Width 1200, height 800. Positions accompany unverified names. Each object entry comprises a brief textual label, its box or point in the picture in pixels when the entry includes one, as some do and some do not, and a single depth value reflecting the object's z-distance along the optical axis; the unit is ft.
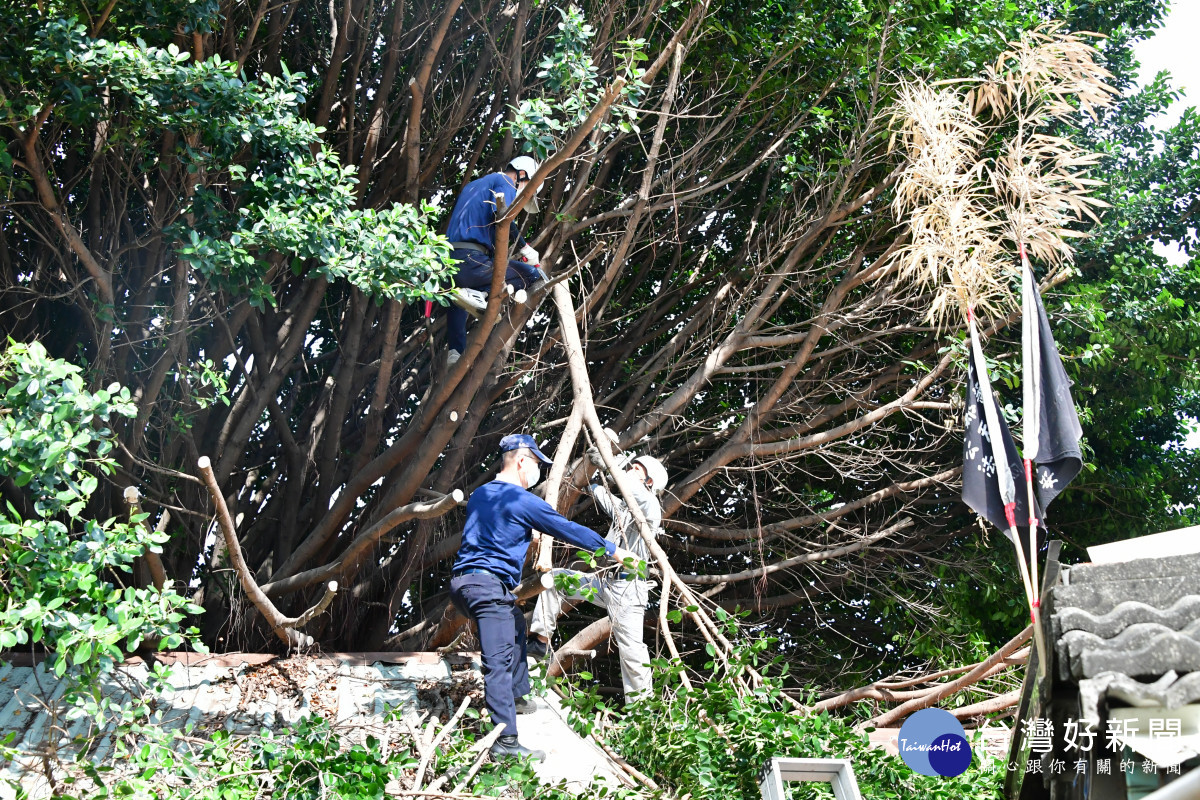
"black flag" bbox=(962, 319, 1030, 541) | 17.44
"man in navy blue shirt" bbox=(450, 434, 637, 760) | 18.13
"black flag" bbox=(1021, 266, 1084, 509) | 16.72
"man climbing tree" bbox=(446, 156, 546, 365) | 22.50
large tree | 19.80
